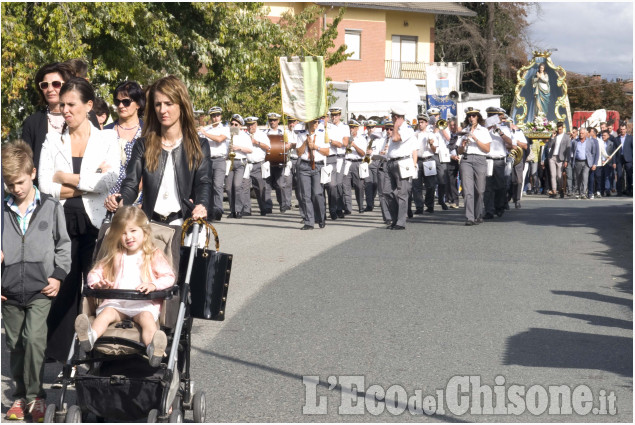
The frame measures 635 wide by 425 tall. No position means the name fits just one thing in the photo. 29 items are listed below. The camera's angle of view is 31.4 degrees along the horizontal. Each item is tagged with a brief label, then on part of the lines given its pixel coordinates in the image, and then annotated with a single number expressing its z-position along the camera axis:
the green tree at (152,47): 19.77
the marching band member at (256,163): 21.69
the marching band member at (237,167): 21.03
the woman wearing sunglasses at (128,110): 7.79
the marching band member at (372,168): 22.84
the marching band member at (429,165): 22.31
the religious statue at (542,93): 43.69
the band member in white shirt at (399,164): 18.42
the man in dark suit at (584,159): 30.00
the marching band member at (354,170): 22.95
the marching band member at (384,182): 19.64
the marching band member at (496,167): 20.72
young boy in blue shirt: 6.29
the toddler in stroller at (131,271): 5.82
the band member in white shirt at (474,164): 19.31
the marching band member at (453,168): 23.82
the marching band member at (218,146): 20.09
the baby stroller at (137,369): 5.57
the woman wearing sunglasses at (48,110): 7.38
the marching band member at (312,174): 18.34
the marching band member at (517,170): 23.20
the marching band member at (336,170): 20.33
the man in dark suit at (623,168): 31.66
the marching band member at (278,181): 22.70
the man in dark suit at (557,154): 30.75
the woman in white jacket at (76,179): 7.03
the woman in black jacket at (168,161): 6.80
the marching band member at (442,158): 23.11
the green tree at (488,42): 62.78
